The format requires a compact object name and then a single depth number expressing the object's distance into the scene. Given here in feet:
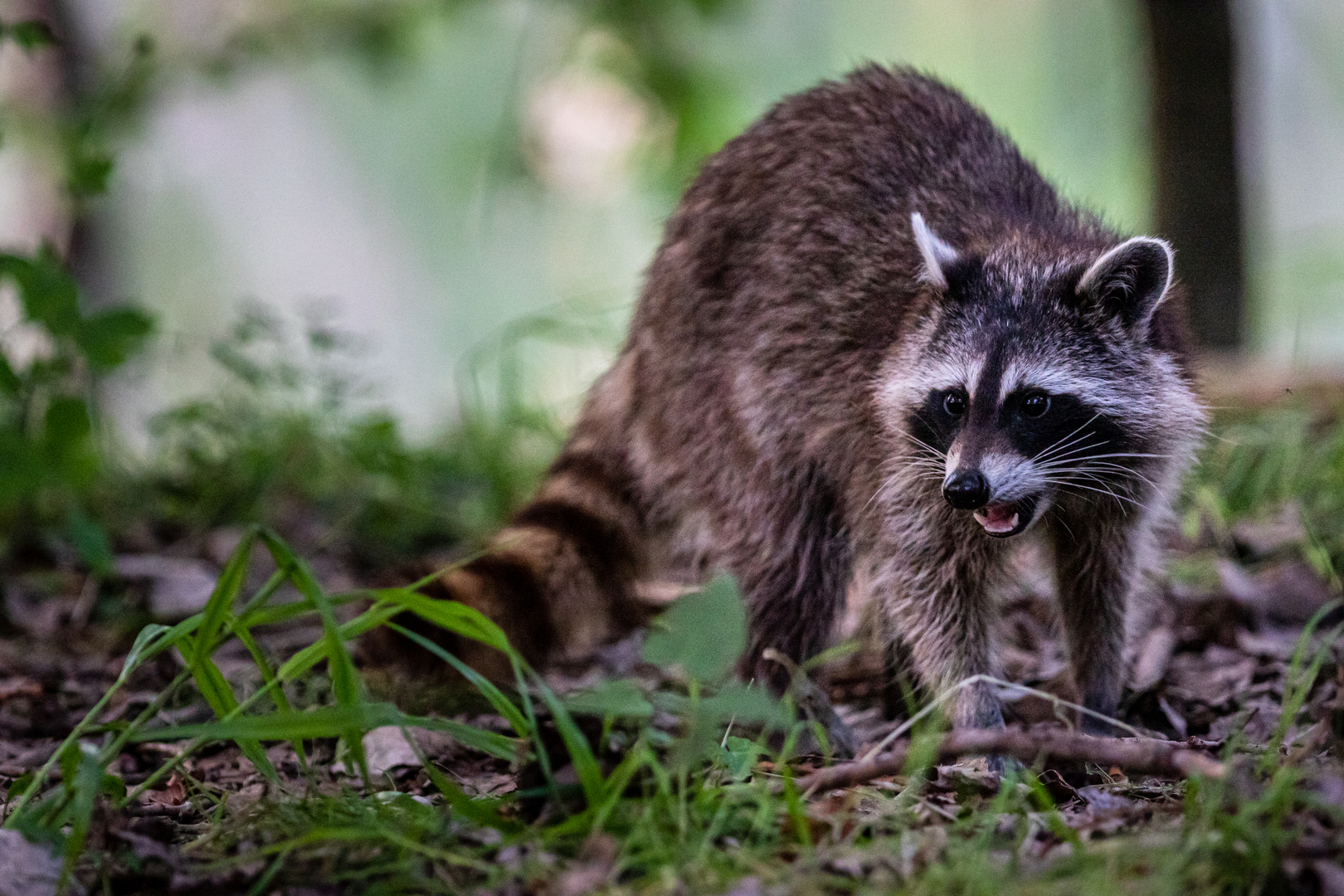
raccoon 19.67
